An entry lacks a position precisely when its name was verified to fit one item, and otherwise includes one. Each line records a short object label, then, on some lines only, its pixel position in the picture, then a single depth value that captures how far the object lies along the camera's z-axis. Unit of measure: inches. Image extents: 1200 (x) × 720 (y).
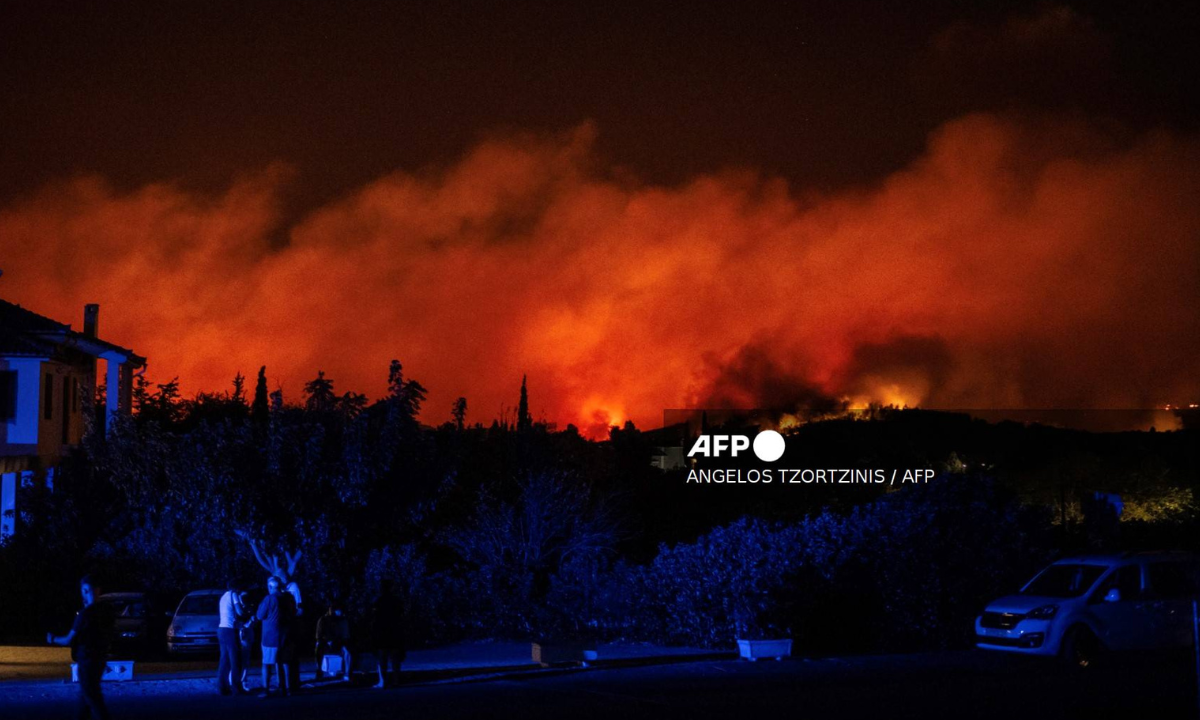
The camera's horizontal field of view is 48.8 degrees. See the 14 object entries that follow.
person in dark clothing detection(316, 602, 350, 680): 749.9
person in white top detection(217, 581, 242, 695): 682.8
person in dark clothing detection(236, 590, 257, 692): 701.9
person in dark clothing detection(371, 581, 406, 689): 717.9
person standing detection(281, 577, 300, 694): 694.5
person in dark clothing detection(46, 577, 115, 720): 505.7
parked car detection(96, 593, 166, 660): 1023.0
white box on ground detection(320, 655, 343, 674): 781.3
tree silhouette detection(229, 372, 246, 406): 1863.7
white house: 1327.5
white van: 767.7
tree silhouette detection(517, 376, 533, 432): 1474.9
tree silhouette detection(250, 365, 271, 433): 1161.4
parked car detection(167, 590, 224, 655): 961.5
